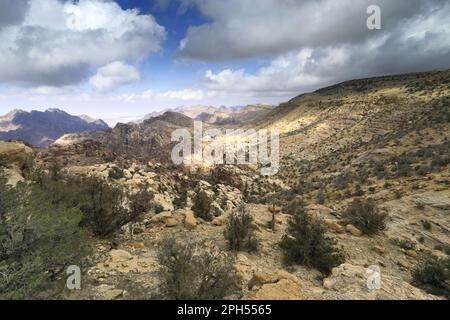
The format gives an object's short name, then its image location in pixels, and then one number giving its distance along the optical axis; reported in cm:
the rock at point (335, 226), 1209
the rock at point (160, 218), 1223
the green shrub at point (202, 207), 1350
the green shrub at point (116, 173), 2587
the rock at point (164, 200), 2112
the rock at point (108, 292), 628
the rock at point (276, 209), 1559
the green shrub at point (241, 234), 976
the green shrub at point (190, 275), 553
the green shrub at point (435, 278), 749
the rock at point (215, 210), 1564
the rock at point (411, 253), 1028
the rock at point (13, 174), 1242
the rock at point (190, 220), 1180
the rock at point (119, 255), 834
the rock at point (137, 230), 1132
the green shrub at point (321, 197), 1927
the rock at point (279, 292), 587
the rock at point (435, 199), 1283
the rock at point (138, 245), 980
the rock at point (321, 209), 1463
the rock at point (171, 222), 1186
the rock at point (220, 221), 1248
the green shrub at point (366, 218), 1189
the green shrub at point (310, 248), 868
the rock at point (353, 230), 1180
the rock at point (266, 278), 667
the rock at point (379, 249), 1030
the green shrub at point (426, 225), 1192
